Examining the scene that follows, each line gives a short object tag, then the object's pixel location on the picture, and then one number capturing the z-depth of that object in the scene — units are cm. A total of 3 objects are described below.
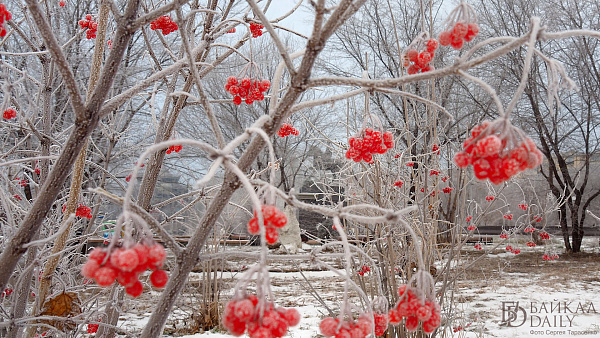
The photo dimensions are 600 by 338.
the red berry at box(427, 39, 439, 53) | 124
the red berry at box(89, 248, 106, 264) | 78
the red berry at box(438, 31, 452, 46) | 112
